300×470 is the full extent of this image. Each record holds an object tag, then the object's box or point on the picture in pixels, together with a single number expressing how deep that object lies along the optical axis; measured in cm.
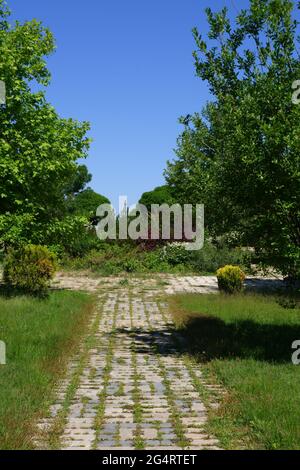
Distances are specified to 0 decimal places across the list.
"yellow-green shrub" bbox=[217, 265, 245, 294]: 1955
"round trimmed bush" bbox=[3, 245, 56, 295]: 1755
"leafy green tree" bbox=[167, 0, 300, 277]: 872
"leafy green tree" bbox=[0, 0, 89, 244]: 1648
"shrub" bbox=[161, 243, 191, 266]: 3055
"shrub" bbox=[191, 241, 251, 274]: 2894
